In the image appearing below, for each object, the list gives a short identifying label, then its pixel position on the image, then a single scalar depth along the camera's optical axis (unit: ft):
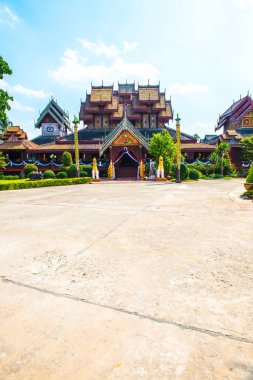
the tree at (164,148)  79.25
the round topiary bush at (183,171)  77.25
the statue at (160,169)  77.76
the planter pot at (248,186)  35.65
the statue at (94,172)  81.15
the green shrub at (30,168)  88.58
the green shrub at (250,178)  36.06
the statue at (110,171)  88.92
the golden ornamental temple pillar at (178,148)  70.64
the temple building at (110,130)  90.94
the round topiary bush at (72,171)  82.55
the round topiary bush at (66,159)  90.02
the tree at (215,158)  92.20
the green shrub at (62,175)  82.86
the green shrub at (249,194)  33.55
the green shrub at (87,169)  88.12
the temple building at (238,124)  104.78
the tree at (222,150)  89.32
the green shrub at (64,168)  88.65
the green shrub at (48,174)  82.64
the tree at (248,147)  90.68
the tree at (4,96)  61.57
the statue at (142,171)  88.16
